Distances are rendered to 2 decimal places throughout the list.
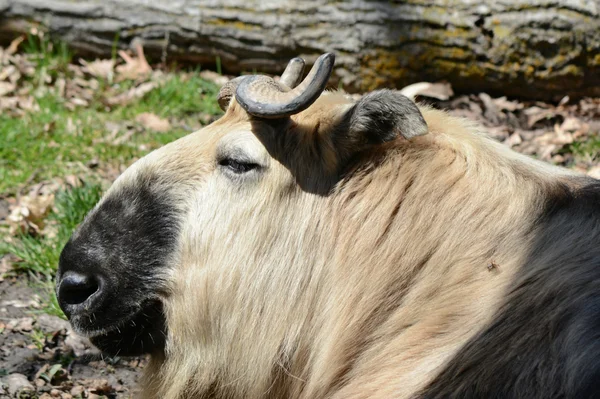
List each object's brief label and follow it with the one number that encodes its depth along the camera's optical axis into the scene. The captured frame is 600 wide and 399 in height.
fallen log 14.03
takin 6.52
